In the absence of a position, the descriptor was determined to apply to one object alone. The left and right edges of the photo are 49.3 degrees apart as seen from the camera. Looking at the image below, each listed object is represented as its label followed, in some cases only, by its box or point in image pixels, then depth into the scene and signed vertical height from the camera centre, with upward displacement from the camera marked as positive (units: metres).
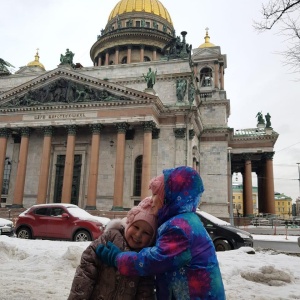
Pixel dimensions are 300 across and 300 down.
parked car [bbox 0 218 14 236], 15.12 -1.41
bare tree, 7.26 +4.39
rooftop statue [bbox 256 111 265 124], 41.16 +11.11
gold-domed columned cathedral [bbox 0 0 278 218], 28.44 +6.36
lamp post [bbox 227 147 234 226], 27.30 +1.63
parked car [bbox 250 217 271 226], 32.50 -1.51
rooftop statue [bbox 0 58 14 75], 40.56 +16.37
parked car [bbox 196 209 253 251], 12.38 -1.17
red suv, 13.69 -1.02
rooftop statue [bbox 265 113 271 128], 38.47 +10.17
